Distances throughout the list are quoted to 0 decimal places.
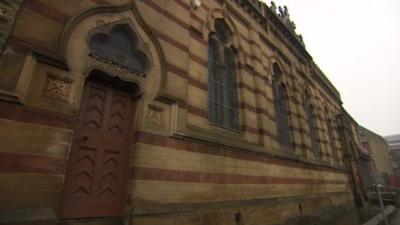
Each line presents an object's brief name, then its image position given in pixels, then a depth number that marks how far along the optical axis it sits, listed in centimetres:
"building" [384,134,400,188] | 3569
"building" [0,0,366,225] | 309
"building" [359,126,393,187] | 4169
